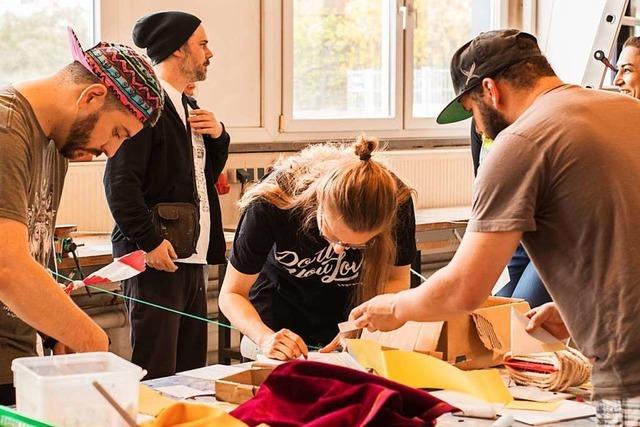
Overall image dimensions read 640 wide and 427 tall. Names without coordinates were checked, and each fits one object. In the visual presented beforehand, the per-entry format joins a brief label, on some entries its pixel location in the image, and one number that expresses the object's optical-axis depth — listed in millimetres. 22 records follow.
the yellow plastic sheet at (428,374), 2350
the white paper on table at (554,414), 2189
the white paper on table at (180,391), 2324
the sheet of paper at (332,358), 2432
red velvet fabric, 1815
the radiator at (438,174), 6055
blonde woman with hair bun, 2701
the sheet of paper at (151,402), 2100
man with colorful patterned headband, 2059
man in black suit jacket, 3562
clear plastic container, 1771
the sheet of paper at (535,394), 2348
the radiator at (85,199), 4641
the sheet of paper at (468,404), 2188
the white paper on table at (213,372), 2497
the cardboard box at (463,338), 2598
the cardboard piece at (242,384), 2209
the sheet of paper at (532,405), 2268
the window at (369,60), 5652
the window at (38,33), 4469
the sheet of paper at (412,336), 2600
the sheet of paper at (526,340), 2395
